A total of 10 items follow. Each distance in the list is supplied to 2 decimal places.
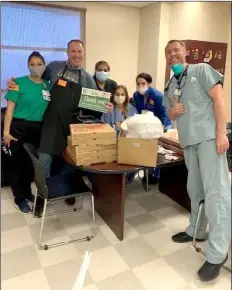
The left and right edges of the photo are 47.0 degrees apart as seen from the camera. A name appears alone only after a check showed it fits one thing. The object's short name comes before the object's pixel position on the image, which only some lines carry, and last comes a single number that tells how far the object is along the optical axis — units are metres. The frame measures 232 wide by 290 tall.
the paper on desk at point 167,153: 2.09
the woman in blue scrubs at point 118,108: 2.52
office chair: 1.84
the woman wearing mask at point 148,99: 2.82
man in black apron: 2.17
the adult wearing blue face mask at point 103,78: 2.52
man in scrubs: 1.51
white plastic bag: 1.77
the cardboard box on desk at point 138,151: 1.81
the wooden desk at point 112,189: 1.83
